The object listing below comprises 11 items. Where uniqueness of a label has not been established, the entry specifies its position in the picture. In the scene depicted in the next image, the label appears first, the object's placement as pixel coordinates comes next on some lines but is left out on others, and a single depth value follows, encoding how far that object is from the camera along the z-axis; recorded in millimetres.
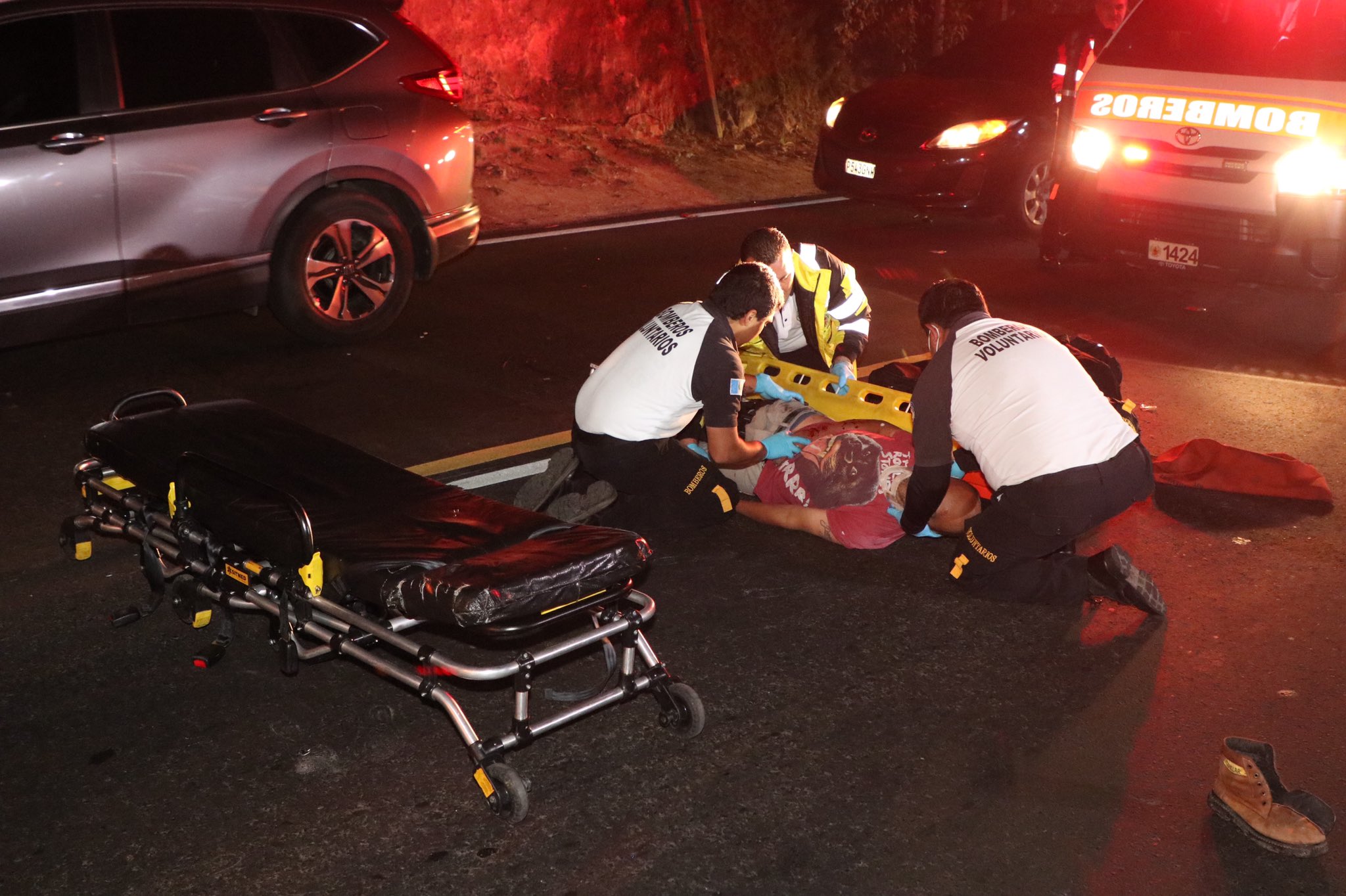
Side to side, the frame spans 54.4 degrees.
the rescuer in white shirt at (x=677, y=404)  5035
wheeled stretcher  3525
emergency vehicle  7742
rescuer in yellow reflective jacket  6348
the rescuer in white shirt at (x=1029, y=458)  4668
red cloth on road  5805
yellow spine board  5512
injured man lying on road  5238
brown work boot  3441
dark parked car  10867
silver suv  6266
